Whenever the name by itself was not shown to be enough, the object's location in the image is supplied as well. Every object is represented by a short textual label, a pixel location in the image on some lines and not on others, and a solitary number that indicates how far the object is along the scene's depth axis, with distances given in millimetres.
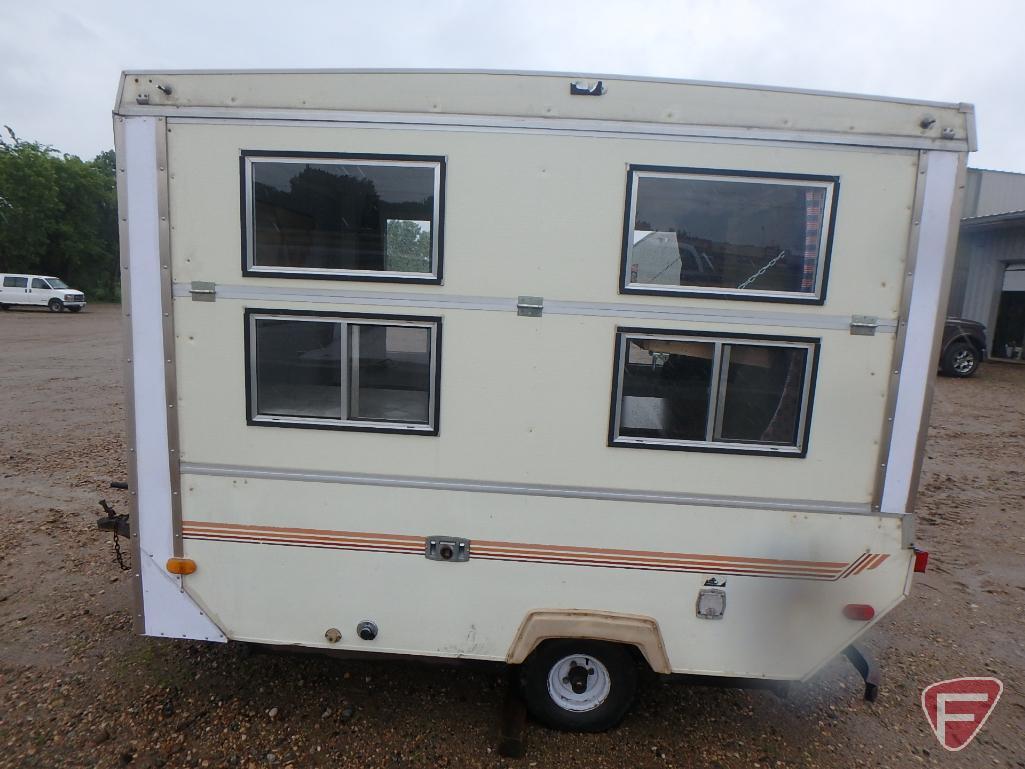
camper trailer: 2578
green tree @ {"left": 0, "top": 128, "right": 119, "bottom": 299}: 33656
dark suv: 14466
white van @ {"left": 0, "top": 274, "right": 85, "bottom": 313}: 25328
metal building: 17344
